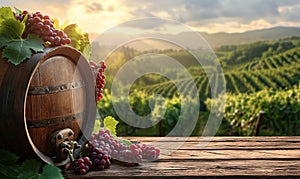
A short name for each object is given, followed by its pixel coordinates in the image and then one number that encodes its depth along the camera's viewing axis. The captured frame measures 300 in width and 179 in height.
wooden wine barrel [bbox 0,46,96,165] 1.89
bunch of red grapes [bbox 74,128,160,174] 2.20
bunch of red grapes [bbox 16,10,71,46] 2.06
